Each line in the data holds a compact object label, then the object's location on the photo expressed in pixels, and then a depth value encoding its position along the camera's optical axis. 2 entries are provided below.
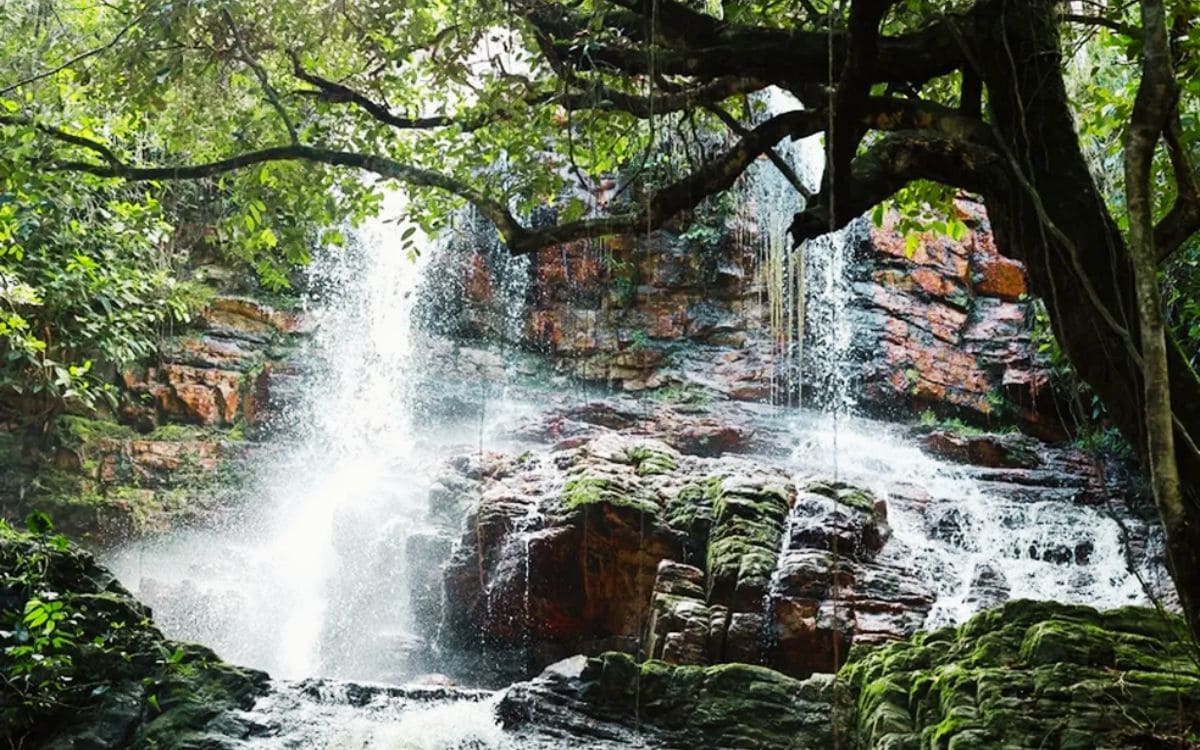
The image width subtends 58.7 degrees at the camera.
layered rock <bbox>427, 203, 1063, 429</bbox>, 16.98
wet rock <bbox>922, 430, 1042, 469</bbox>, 15.17
